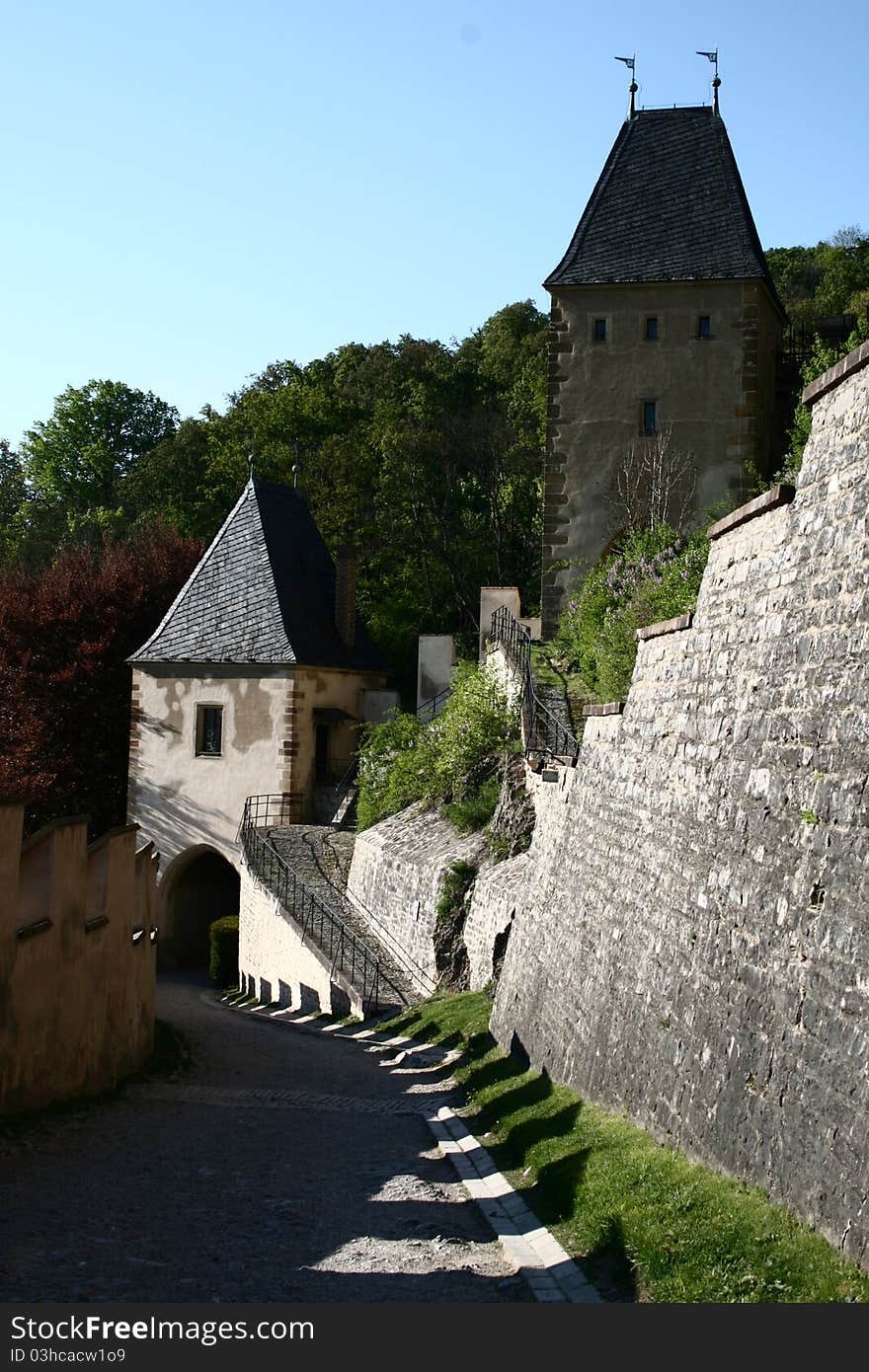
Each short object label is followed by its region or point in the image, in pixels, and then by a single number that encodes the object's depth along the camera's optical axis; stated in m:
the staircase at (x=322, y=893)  21.77
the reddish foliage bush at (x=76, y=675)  36.88
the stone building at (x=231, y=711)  34.72
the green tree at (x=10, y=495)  60.91
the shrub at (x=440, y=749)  23.95
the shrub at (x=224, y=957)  31.86
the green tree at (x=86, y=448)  61.34
